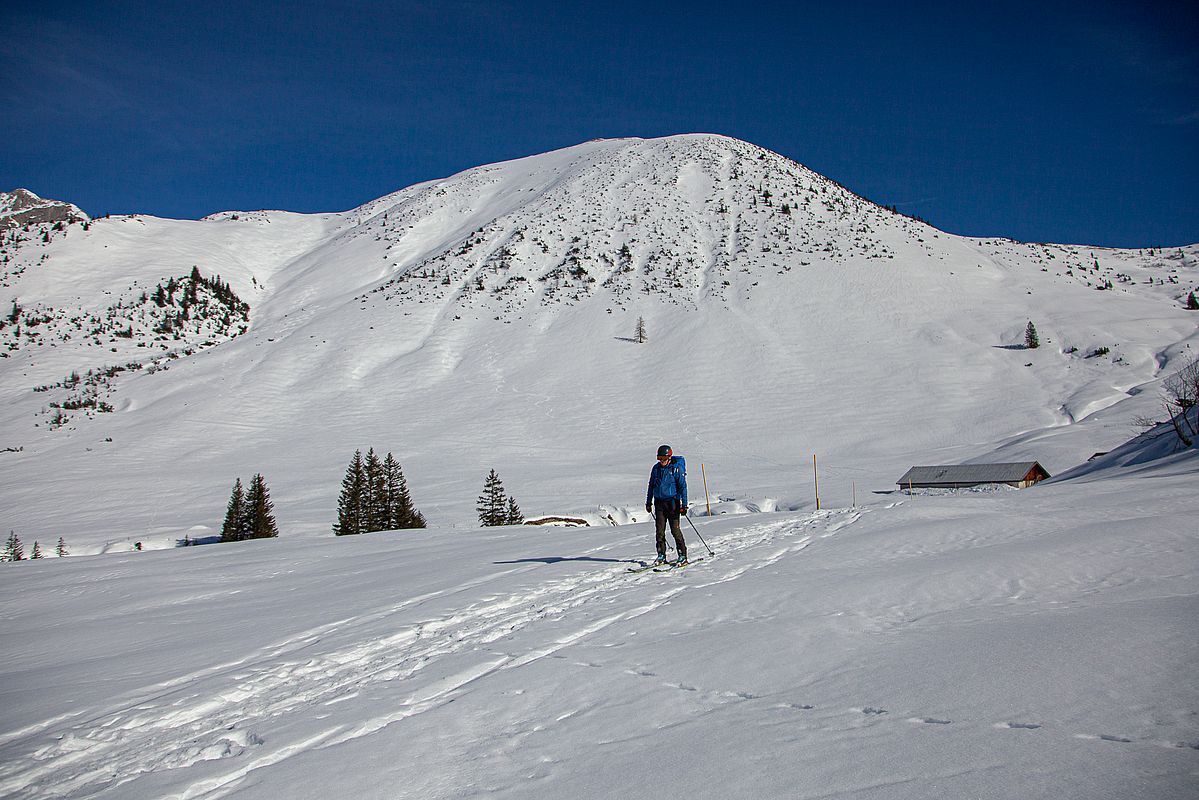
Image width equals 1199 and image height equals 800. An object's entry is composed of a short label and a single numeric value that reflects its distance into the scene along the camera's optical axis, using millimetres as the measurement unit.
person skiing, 11062
